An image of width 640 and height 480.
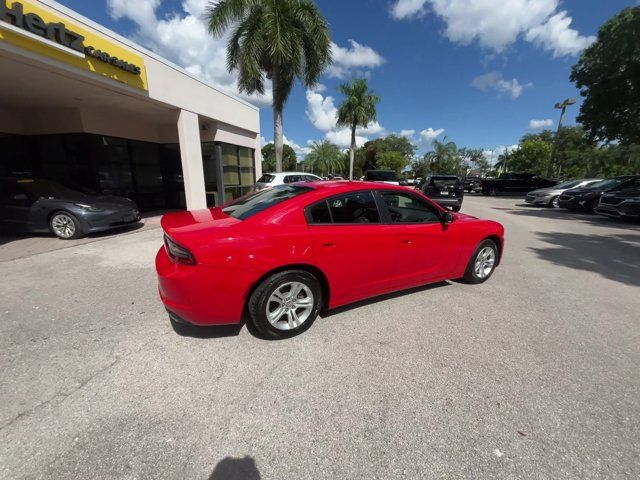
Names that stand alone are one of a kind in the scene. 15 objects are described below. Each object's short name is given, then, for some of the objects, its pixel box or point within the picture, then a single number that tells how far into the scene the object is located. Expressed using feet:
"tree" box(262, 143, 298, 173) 233.14
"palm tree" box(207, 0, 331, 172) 41.39
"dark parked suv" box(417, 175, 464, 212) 39.96
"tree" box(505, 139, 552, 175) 152.48
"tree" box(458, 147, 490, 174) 287.89
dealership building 18.85
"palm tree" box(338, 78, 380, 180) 104.47
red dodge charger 8.26
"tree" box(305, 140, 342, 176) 209.36
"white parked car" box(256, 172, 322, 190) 32.76
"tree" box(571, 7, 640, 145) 56.81
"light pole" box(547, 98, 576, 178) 83.22
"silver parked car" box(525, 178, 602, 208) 47.84
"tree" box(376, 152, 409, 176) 205.46
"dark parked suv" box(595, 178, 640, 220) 30.61
